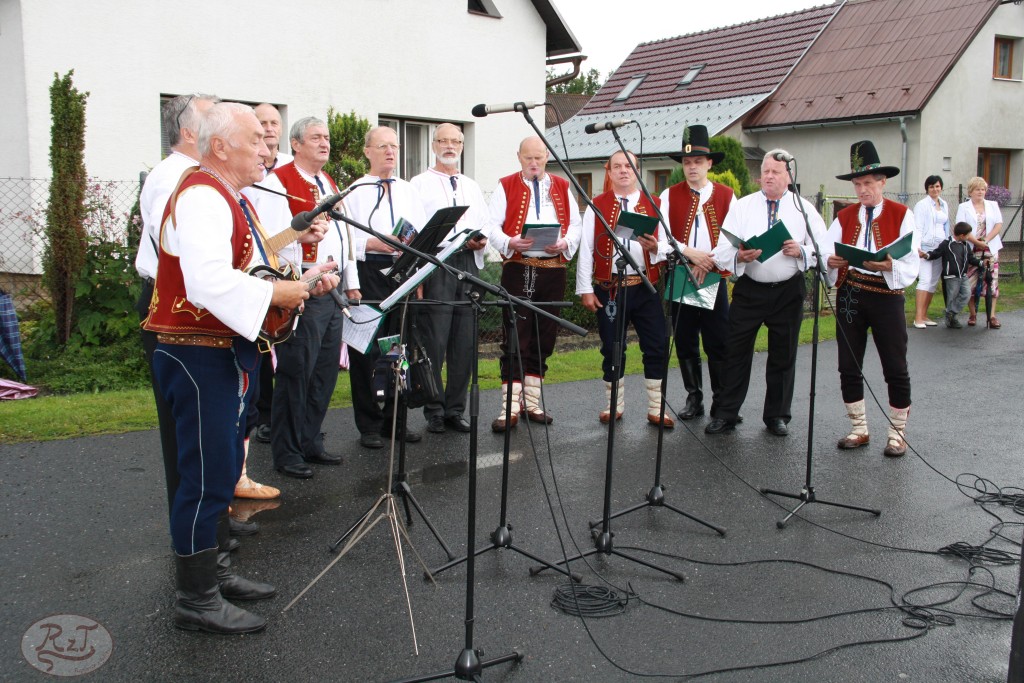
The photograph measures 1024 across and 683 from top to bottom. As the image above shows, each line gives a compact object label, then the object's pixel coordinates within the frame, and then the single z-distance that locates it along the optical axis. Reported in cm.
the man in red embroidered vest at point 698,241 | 736
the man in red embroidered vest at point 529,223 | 724
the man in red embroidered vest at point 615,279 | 733
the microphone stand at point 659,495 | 525
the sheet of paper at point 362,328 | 571
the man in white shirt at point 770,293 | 698
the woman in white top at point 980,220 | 1339
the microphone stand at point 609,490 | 467
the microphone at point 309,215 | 338
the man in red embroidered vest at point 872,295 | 665
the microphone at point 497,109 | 413
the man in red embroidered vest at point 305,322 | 589
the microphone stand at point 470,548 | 340
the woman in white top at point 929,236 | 1338
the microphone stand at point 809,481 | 552
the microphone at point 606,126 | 475
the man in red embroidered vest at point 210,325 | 359
